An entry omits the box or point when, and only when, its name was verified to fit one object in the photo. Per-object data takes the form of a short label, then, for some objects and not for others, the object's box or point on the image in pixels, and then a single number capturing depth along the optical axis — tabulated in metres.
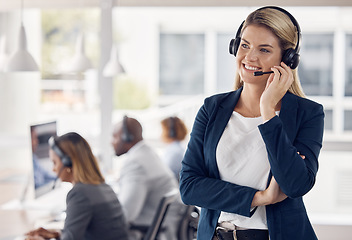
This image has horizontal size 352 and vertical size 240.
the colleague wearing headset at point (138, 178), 4.68
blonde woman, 2.11
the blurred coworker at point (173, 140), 6.06
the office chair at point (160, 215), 3.90
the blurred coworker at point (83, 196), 3.55
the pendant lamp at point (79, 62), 6.97
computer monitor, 4.76
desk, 4.38
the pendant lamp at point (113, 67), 6.07
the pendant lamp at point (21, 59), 5.25
